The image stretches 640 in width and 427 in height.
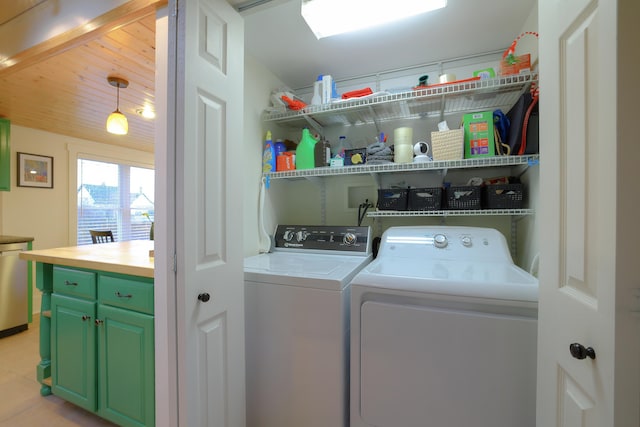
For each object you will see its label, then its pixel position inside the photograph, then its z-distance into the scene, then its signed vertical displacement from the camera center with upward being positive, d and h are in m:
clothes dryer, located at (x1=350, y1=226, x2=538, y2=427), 0.99 -0.55
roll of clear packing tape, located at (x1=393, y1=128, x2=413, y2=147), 1.70 +0.49
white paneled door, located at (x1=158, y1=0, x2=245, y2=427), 0.93 +0.02
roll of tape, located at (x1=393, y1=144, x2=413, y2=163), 1.70 +0.38
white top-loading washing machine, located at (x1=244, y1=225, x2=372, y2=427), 1.22 -0.64
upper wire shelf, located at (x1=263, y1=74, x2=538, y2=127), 1.50 +0.72
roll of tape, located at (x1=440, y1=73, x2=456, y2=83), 1.65 +0.84
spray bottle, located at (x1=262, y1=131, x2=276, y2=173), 1.95 +0.41
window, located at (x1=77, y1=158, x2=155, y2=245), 3.82 +0.22
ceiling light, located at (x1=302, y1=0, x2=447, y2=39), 1.32 +1.04
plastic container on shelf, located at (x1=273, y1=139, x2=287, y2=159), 2.00 +0.50
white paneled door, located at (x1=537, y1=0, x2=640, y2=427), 0.51 -0.03
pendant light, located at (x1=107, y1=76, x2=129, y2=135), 2.12 +0.76
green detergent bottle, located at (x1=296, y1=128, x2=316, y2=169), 1.93 +0.44
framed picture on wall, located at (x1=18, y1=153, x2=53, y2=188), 3.04 +0.51
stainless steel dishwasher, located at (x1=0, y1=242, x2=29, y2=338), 2.56 -0.77
